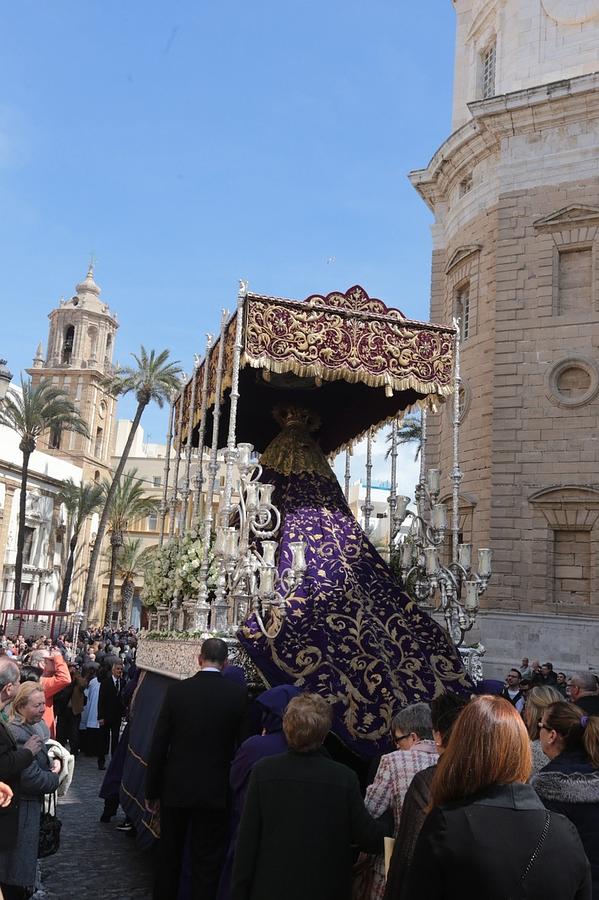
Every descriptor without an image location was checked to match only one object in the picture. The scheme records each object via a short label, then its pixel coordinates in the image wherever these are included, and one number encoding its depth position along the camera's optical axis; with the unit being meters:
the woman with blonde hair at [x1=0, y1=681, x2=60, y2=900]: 4.21
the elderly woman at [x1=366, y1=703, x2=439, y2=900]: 3.53
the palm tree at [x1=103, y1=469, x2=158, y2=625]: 38.53
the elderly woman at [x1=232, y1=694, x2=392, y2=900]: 3.09
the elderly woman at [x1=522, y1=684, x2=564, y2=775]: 3.98
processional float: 6.00
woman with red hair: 1.86
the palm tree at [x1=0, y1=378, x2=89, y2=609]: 32.78
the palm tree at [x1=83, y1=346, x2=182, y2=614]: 33.06
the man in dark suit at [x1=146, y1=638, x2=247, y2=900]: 4.70
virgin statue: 5.72
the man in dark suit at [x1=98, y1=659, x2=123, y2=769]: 11.36
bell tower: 49.97
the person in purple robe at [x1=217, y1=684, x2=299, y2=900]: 4.25
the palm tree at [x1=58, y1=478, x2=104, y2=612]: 37.59
